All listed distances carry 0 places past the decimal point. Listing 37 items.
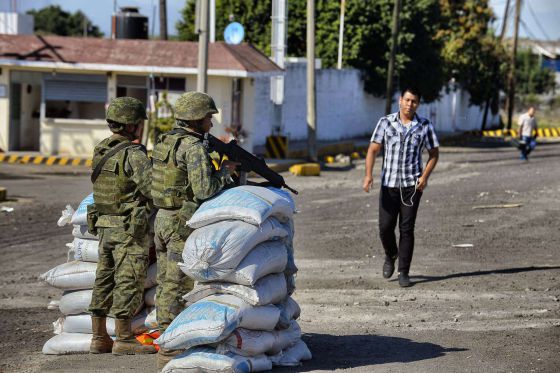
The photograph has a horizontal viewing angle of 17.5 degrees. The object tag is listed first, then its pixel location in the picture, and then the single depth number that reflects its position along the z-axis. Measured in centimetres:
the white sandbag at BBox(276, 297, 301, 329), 1194
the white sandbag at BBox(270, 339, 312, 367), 1183
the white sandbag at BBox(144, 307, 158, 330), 1305
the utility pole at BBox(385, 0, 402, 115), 6712
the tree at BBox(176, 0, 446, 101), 7917
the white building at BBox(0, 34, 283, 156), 5235
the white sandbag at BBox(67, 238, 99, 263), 1340
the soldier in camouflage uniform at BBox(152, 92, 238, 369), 1178
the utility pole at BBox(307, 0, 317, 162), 5213
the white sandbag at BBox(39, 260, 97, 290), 1333
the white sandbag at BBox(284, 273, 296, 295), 1251
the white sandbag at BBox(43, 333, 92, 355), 1322
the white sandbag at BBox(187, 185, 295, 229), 1127
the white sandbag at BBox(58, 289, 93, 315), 1329
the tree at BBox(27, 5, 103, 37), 13785
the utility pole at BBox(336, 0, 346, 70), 7643
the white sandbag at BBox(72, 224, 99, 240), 1347
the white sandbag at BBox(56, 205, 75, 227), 1394
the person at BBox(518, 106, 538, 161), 5714
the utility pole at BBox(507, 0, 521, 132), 9961
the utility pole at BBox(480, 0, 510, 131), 10025
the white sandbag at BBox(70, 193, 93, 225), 1338
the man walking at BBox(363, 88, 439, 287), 1785
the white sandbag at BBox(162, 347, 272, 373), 1092
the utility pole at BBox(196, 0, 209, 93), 4205
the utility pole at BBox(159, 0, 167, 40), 7155
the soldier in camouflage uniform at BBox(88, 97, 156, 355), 1251
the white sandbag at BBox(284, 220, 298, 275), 1235
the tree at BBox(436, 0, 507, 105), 9336
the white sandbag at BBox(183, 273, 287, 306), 1132
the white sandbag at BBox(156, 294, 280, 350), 1086
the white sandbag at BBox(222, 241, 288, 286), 1127
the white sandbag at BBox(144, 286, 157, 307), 1309
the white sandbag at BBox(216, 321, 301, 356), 1120
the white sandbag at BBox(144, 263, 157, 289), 1301
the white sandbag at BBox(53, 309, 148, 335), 1314
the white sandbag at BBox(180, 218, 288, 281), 1109
